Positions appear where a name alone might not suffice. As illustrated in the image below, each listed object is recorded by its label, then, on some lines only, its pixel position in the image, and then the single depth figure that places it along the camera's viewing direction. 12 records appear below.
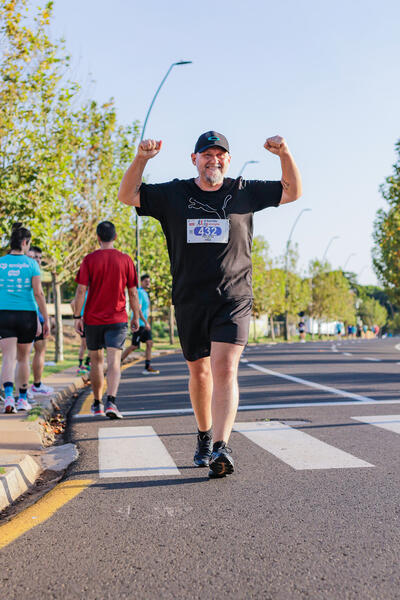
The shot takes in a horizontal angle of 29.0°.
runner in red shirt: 8.09
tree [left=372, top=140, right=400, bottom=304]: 30.84
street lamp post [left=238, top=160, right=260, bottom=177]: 40.31
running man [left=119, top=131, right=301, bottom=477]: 4.89
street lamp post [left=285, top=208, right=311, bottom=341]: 60.91
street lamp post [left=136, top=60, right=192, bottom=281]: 23.48
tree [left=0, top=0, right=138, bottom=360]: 16.05
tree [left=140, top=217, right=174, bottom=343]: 43.12
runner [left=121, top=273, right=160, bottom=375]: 14.05
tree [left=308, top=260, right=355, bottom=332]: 83.56
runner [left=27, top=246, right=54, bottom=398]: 9.64
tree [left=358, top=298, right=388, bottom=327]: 140.88
